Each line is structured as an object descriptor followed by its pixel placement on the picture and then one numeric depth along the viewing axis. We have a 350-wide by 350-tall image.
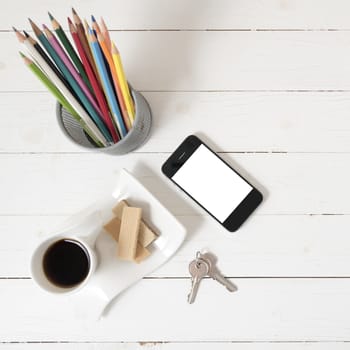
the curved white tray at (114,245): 0.54
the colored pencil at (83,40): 0.39
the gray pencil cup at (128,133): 0.50
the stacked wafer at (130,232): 0.52
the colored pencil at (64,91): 0.38
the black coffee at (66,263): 0.47
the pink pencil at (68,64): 0.38
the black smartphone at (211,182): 0.56
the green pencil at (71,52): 0.38
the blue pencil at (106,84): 0.38
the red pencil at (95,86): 0.39
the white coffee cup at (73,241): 0.46
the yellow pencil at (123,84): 0.39
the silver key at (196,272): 0.54
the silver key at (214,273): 0.55
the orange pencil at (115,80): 0.38
